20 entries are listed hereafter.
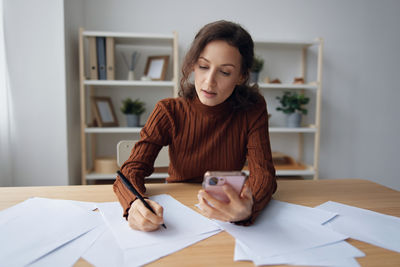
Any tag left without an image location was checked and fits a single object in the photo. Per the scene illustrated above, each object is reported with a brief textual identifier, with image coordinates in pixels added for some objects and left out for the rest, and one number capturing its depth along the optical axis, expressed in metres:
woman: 0.82
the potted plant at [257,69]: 2.21
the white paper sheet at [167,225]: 0.56
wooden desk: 0.53
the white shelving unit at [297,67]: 2.30
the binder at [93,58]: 2.04
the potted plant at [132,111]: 2.13
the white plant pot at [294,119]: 2.27
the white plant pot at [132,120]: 2.14
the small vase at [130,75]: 2.15
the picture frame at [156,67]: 2.17
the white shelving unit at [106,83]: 2.01
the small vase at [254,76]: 2.21
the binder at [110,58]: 2.04
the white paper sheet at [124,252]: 0.47
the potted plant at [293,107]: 2.22
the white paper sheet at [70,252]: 0.47
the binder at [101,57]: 2.04
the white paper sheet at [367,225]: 0.58
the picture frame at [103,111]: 2.14
